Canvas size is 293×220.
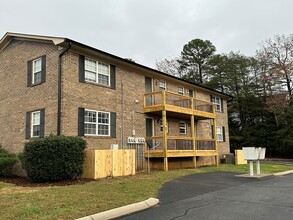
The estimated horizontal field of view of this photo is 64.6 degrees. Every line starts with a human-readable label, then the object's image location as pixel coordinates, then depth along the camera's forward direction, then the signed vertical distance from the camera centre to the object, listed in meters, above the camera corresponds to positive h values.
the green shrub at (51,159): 9.45 -0.79
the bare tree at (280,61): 31.22 +10.56
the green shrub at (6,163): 11.61 -1.16
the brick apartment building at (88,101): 11.56 +2.12
